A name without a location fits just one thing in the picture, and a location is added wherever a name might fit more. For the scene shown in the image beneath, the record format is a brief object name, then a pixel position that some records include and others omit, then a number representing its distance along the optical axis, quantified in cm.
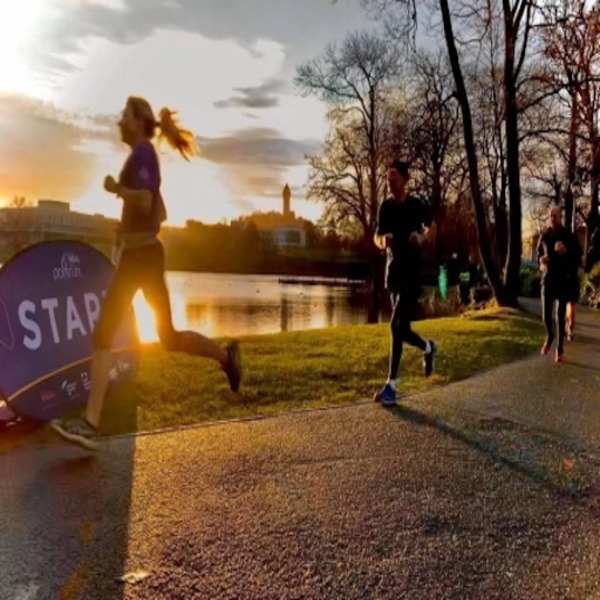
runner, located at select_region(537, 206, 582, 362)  895
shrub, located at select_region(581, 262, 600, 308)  2064
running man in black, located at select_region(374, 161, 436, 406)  582
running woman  433
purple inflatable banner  494
